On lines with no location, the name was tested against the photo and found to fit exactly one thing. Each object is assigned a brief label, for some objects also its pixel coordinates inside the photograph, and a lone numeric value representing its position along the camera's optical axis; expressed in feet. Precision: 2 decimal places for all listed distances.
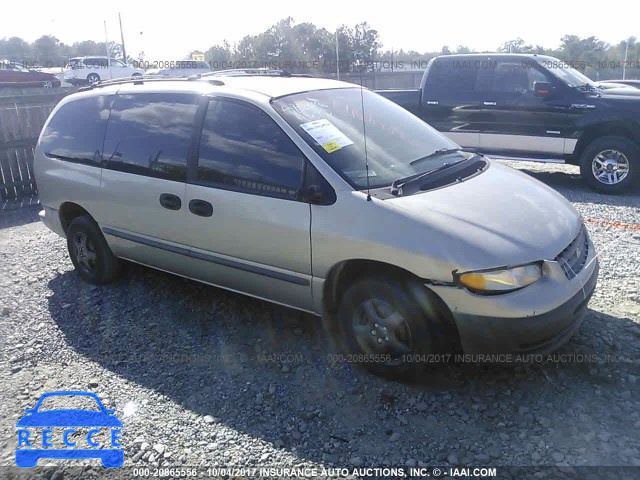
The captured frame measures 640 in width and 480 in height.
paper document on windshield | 11.36
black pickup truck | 25.25
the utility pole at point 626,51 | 114.62
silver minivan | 9.53
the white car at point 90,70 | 102.58
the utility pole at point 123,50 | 138.98
